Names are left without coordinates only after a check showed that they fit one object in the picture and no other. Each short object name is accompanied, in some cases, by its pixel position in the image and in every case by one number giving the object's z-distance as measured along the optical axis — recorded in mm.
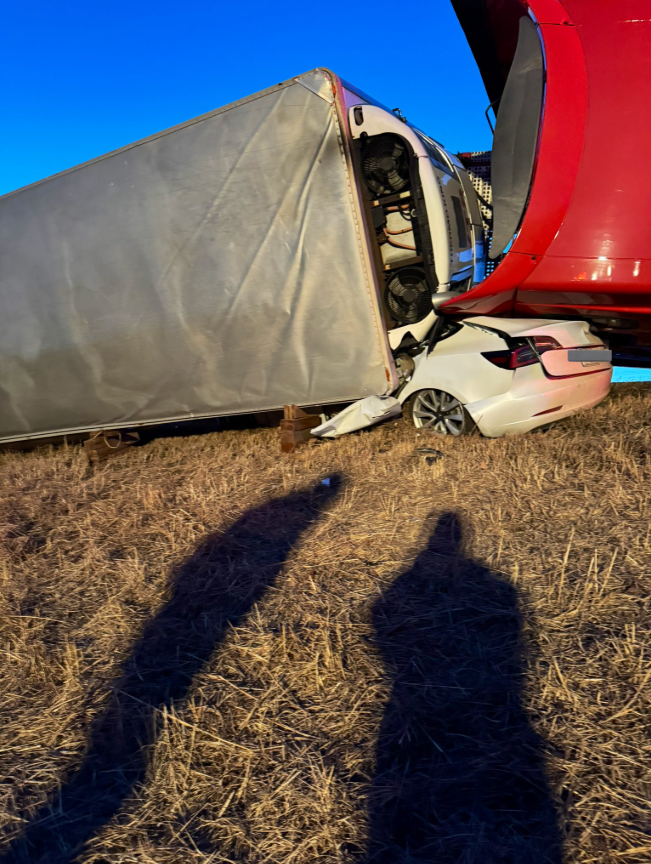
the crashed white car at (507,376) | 4918
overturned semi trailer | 5062
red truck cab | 4180
